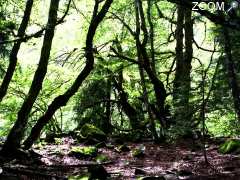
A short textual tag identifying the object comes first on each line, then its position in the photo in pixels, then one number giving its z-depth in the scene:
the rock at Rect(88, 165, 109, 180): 6.82
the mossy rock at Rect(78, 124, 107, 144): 12.94
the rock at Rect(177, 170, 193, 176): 7.13
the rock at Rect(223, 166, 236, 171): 7.28
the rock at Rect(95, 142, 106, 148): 11.75
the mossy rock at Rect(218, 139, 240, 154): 9.22
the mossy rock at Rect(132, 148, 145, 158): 9.98
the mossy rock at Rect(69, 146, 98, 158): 9.84
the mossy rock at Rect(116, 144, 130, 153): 11.04
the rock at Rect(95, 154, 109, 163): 9.30
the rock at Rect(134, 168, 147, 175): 7.55
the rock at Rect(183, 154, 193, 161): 9.02
